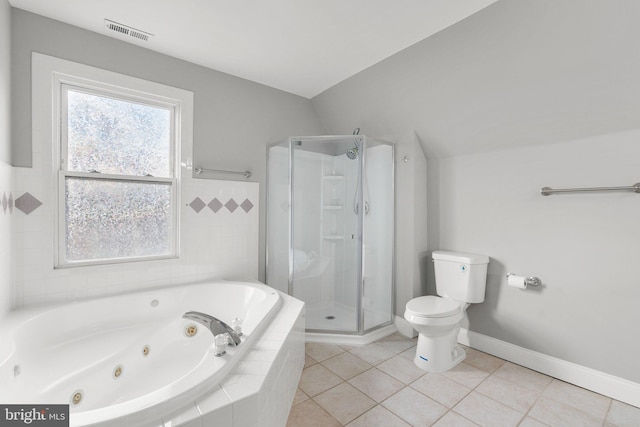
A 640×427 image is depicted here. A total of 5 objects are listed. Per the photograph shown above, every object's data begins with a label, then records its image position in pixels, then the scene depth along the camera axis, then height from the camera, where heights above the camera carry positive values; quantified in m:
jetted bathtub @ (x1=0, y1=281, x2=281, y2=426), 1.14 -0.78
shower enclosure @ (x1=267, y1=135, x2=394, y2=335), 2.81 -0.16
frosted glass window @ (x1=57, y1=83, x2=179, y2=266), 2.14 +0.26
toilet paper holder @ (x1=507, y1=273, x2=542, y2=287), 2.23 -0.51
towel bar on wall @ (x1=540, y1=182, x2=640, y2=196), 1.81 +0.15
